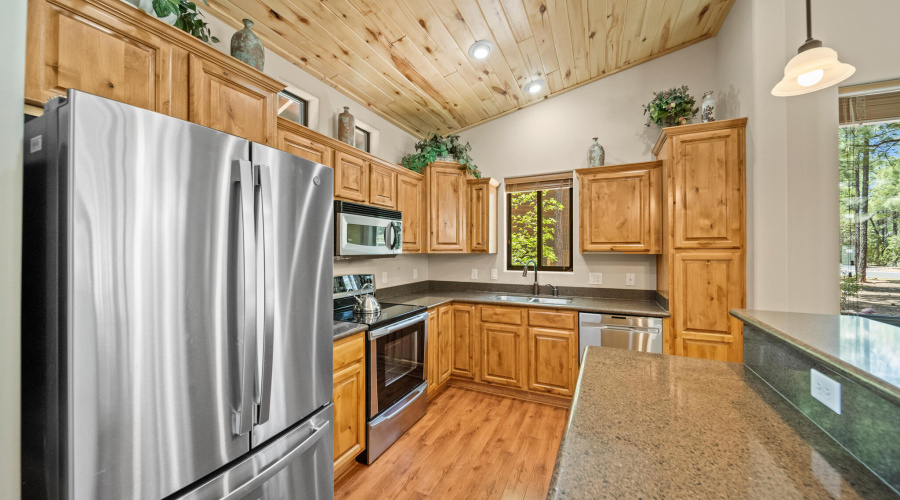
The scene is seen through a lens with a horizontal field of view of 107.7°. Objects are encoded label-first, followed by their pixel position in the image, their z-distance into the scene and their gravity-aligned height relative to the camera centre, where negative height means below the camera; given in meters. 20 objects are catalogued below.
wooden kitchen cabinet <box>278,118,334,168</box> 1.98 +0.68
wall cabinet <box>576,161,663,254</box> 2.80 +0.38
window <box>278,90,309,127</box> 2.27 +1.03
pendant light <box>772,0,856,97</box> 1.28 +0.73
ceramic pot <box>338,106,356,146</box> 2.55 +0.96
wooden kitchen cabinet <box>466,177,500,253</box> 3.50 +0.37
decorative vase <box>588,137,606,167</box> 3.10 +0.91
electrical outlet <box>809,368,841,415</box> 0.77 -0.34
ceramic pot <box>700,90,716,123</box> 2.39 +1.04
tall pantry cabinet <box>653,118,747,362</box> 2.24 +0.10
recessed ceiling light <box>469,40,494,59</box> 2.37 +1.48
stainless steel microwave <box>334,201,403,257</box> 2.25 +0.16
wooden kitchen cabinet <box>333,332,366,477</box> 1.86 -0.89
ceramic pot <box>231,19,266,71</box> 1.60 +1.00
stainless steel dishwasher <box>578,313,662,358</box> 2.53 -0.65
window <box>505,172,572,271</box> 3.49 +0.32
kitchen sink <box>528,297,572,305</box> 3.13 -0.48
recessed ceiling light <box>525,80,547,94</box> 3.09 +1.57
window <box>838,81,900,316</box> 1.95 +0.30
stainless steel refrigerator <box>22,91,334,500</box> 0.82 -0.17
